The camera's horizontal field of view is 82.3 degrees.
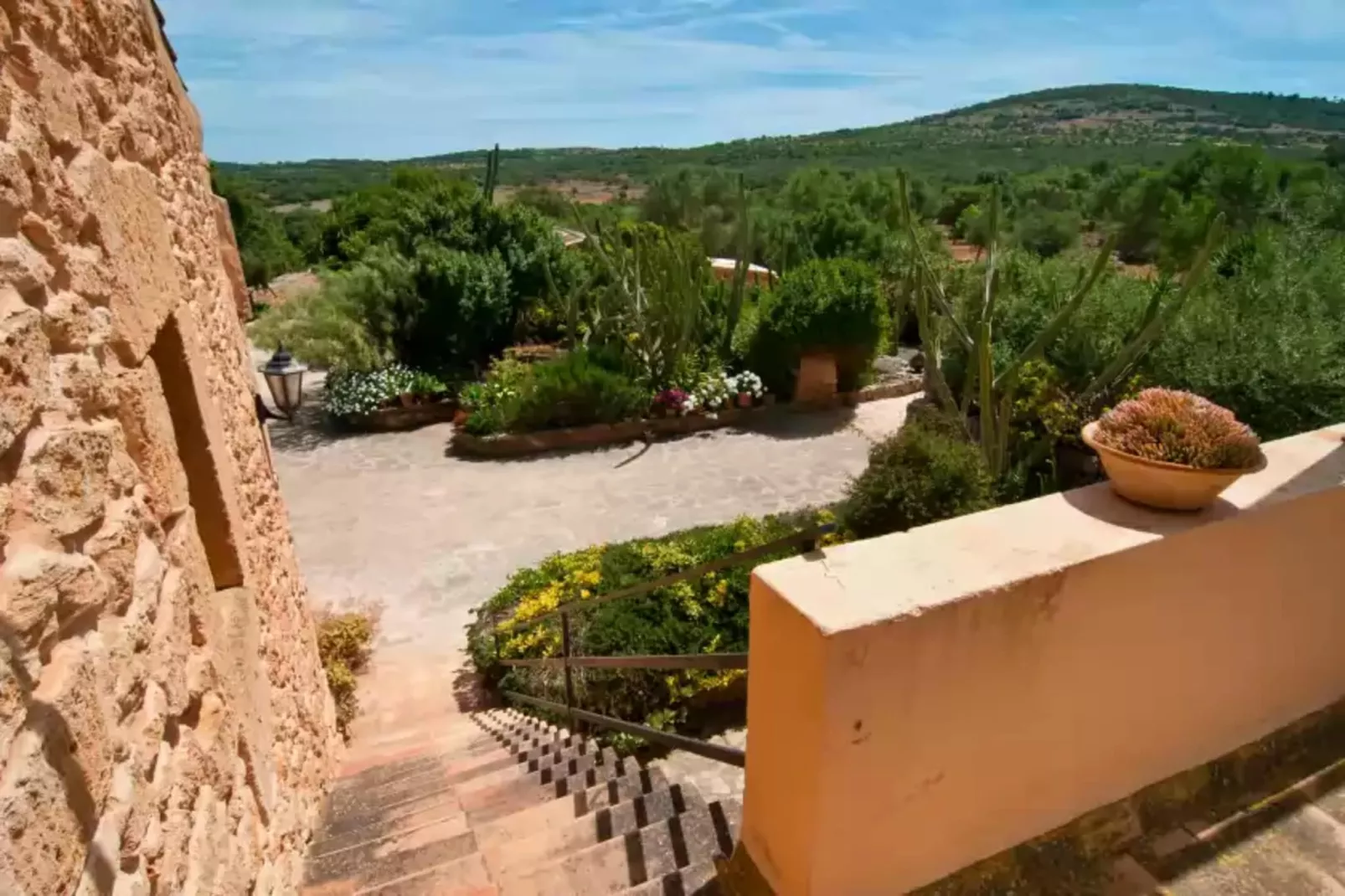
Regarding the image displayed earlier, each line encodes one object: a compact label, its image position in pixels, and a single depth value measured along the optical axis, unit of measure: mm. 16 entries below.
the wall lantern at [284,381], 6484
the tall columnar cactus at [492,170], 14715
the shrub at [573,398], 10117
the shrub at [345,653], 4824
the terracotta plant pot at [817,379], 11445
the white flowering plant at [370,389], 10680
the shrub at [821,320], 11117
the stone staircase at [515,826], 2414
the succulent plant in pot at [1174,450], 1982
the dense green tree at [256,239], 23297
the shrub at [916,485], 5230
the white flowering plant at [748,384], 11281
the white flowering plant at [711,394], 10984
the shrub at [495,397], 10062
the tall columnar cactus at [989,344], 6488
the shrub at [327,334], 11062
